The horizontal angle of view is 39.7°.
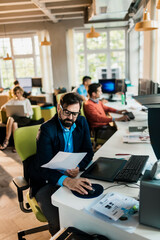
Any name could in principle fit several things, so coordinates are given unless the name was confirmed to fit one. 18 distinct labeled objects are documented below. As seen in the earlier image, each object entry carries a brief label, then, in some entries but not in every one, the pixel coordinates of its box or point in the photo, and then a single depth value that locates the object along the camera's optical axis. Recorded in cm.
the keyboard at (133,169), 143
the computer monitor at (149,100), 140
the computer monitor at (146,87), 288
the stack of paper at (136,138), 217
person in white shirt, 456
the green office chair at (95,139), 321
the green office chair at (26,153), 167
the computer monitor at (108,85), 535
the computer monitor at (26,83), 756
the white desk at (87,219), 100
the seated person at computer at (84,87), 526
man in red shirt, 331
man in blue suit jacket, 155
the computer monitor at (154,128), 129
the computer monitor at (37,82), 760
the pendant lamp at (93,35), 525
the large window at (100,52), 838
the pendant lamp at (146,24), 320
